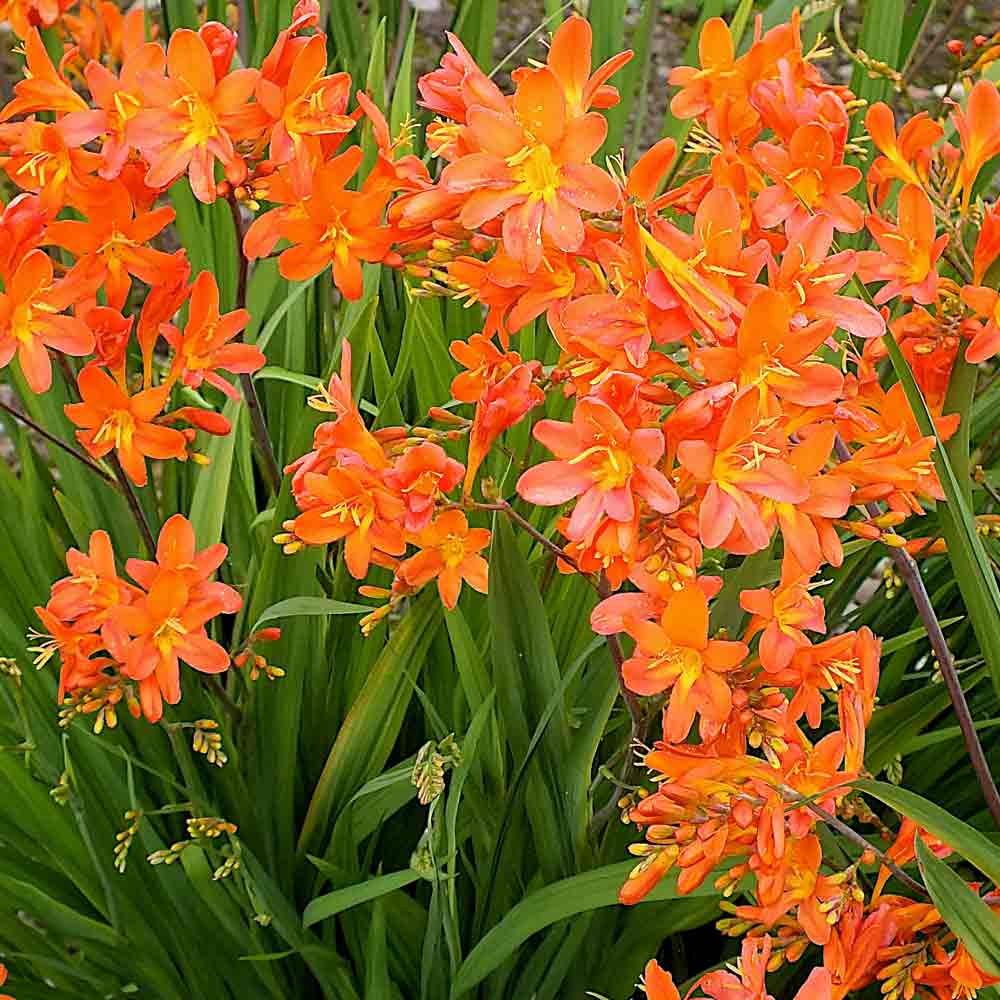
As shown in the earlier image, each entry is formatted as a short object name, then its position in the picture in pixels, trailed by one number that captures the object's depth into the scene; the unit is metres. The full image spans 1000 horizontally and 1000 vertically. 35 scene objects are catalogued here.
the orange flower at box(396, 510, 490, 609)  0.94
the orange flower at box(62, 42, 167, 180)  0.95
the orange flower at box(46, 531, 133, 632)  0.99
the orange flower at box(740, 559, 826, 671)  0.83
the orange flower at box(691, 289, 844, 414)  0.73
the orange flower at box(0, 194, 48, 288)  0.94
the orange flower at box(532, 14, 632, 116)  0.84
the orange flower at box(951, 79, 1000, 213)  0.92
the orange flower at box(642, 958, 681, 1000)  0.81
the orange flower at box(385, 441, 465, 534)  0.87
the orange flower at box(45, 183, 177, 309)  0.97
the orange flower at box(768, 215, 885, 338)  0.79
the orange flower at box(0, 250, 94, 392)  0.96
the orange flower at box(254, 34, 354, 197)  0.94
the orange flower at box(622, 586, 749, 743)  0.80
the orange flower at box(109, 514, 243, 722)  0.97
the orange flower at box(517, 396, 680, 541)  0.74
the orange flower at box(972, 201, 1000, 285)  0.86
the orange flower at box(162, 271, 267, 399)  1.04
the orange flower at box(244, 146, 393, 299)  0.98
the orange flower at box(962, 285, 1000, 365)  0.85
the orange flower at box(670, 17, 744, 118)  0.99
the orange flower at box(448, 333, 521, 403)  0.93
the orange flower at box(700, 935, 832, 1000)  0.78
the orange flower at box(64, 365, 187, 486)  0.99
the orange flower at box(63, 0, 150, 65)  1.68
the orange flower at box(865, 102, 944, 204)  0.94
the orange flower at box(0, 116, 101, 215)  0.96
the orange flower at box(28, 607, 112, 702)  0.99
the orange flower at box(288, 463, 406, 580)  0.87
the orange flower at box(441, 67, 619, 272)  0.78
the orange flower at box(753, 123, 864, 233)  0.86
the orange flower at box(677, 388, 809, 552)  0.72
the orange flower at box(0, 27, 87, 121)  1.03
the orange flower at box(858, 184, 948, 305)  0.90
